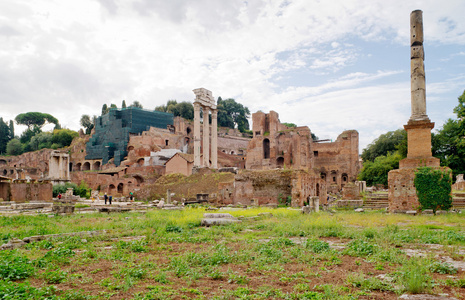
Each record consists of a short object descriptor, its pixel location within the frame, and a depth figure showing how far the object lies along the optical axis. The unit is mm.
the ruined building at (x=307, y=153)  66250
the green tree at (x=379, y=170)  46688
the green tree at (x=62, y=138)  89438
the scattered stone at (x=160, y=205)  23491
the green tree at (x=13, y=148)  89750
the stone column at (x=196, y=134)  44684
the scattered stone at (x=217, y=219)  12289
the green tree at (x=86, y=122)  95950
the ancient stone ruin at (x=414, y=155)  16109
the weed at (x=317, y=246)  7404
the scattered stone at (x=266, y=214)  15312
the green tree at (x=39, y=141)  89938
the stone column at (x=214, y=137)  48762
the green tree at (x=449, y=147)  32438
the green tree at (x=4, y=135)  94438
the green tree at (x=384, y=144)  63781
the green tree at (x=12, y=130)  98800
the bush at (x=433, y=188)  15516
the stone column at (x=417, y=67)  17078
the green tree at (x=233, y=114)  103688
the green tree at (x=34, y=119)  105625
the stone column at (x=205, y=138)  47500
